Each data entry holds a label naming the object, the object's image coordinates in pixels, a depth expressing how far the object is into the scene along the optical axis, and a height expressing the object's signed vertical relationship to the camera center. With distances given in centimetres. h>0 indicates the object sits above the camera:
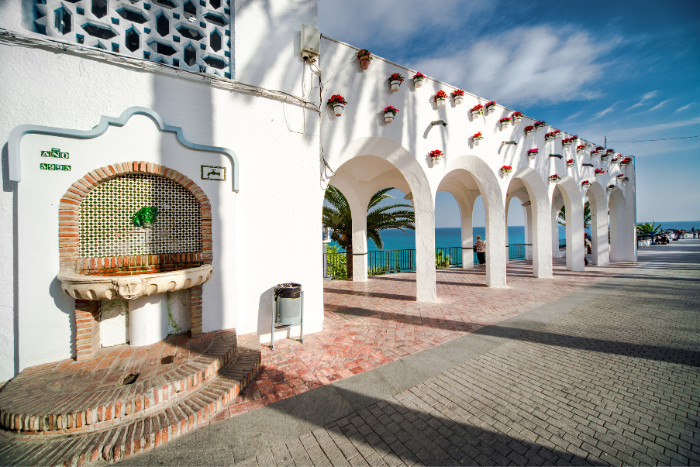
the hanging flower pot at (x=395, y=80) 621 +356
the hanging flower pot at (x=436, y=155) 695 +202
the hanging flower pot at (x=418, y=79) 670 +384
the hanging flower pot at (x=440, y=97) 706 +358
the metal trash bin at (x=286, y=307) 444 -120
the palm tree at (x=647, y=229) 2678 +18
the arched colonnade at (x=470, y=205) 708 +108
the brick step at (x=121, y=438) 225 -181
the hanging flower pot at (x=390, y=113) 610 +274
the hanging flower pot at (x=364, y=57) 577 +382
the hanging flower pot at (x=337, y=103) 530 +262
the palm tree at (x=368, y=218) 1145 +69
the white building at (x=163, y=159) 324 +113
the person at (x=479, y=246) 1357 -67
